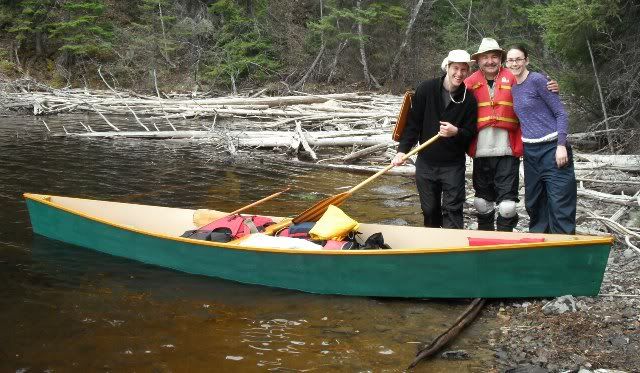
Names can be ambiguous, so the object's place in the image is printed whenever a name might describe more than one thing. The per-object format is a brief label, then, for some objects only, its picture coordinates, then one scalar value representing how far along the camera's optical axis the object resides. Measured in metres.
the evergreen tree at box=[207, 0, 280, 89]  25.33
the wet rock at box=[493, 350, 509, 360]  3.83
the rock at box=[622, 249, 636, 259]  5.05
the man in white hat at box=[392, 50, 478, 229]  4.80
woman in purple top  4.51
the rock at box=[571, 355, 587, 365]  3.57
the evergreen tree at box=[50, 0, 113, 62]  25.58
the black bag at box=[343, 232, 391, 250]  5.15
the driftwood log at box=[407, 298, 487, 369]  3.88
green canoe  4.26
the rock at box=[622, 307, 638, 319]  4.05
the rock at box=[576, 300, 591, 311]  4.23
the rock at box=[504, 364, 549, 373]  3.56
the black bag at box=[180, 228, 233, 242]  5.64
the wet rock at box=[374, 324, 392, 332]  4.39
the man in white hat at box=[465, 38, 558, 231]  4.82
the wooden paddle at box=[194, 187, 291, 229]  6.16
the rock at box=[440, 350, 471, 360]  3.88
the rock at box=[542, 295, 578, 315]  4.25
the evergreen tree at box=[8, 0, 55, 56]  25.88
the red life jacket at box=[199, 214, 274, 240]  5.77
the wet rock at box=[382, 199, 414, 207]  8.34
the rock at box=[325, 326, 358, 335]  4.39
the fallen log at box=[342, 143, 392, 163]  11.13
